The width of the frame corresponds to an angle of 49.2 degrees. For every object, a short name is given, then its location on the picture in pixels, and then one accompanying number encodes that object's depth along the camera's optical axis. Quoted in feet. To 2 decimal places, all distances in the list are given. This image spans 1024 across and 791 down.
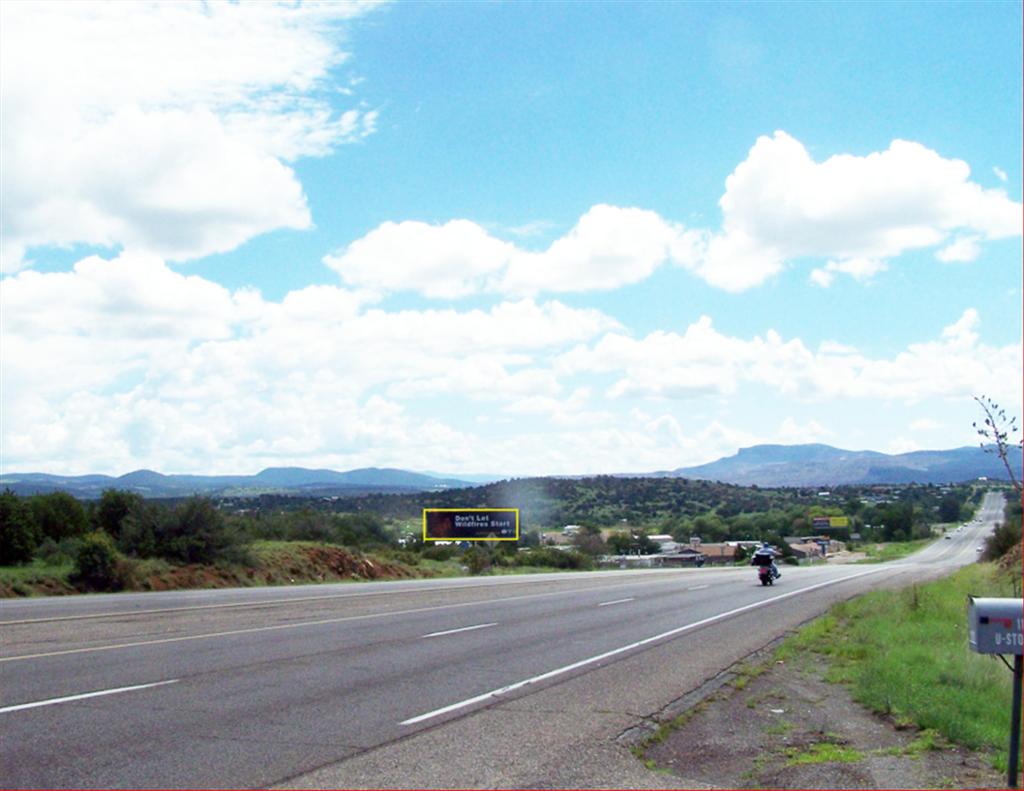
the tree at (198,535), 132.36
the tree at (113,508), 153.89
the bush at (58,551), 122.21
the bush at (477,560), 197.05
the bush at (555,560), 237.86
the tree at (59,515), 146.92
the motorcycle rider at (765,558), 131.95
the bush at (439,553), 225.56
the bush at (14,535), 122.52
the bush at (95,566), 108.37
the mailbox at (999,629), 24.30
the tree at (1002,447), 34.01
